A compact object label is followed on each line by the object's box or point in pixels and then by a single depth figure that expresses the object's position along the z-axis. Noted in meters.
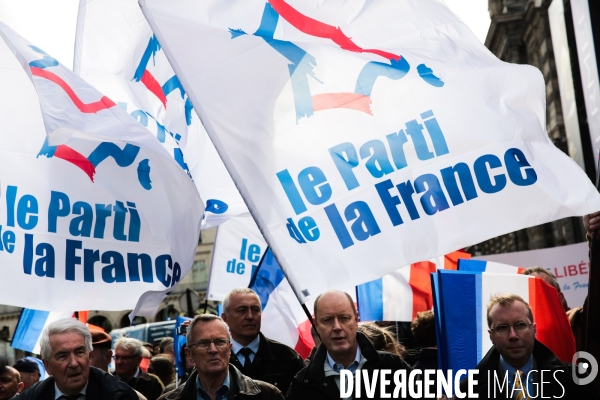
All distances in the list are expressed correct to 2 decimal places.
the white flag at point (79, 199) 6.05
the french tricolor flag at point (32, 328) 9.88
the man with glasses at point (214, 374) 5.18
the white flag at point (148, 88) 7.73
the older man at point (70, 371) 5.13
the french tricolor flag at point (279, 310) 8.98
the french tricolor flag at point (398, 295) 9.41
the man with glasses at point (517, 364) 4.54
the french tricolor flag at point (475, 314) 5.40
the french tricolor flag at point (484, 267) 7.84
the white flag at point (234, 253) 10.95
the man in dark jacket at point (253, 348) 6.28
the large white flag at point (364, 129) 5.21
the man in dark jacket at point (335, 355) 5.09
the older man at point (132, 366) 8.34
